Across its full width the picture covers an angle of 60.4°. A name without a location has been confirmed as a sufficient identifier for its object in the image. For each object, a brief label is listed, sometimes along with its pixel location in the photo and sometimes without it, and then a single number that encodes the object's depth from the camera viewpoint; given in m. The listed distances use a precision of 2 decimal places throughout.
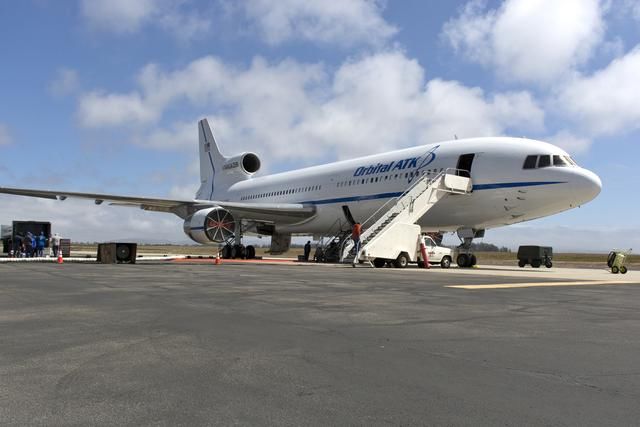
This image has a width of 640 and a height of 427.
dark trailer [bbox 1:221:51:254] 36.78
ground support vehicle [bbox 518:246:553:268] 29.48
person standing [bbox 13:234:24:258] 33.91
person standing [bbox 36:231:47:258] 33.17
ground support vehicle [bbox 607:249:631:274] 21.56
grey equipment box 23.72
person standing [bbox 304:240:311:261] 32.56
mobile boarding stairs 19.95
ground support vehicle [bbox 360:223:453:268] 19.56
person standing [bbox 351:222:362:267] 19.83
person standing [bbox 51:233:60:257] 37.69
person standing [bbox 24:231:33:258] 31.92
